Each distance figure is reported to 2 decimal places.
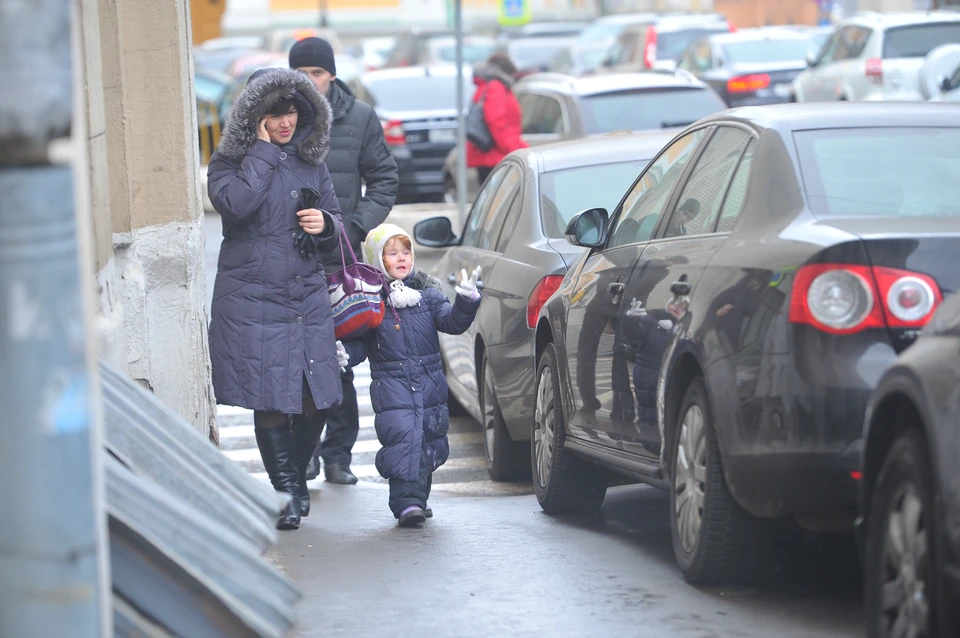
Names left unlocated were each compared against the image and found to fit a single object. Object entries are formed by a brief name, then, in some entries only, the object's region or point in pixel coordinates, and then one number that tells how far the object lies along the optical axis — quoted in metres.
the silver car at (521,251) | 15.62
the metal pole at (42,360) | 5.66
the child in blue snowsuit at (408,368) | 13.94
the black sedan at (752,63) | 48.62
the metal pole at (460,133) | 29.16
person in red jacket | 27.08
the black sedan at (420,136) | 40.84
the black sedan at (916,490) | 7.19
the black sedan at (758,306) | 9.02
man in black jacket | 16.28
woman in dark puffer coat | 13.45
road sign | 54.69
